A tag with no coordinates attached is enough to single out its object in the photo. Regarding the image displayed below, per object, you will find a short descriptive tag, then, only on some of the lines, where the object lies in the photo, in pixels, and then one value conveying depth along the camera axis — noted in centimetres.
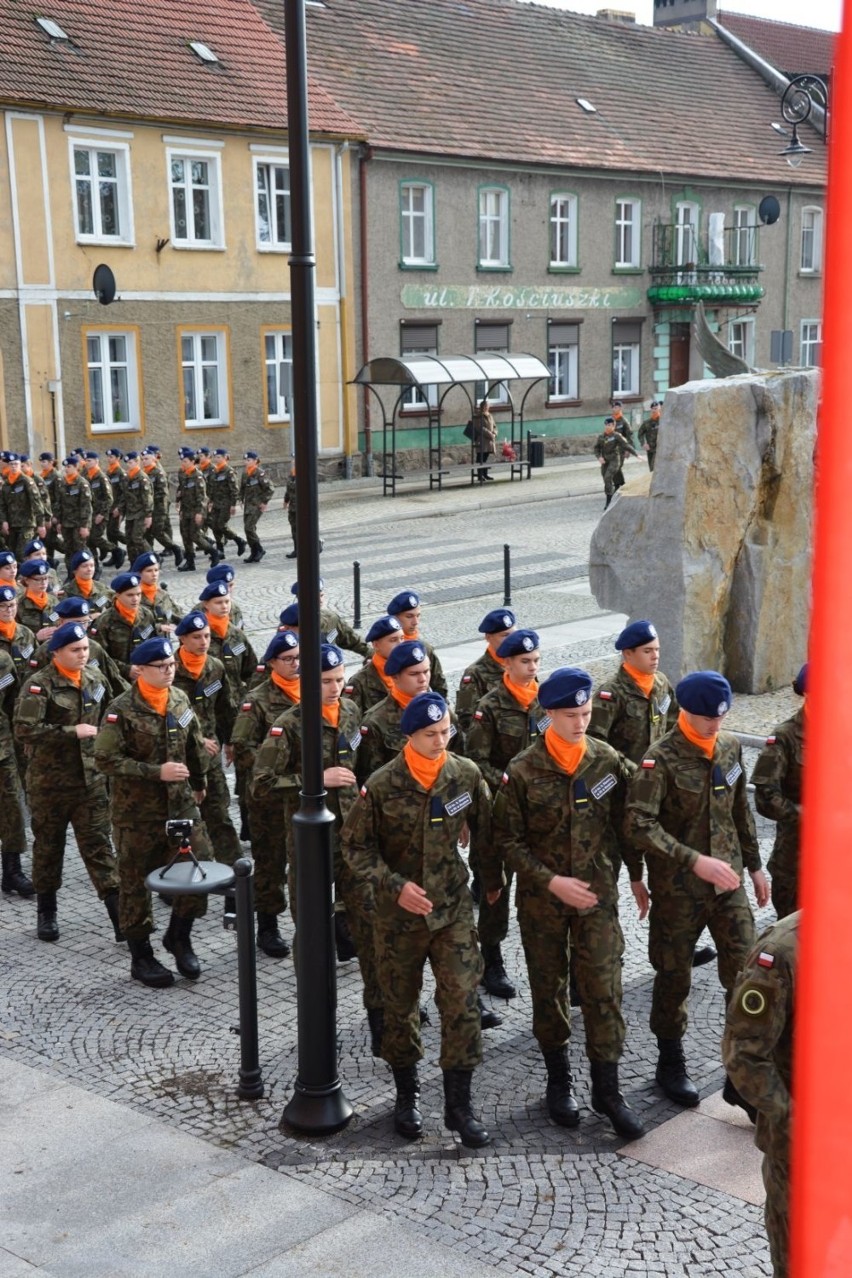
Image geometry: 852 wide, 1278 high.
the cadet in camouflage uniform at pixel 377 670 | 961
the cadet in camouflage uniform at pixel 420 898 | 660
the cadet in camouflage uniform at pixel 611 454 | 2838
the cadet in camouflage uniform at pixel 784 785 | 735
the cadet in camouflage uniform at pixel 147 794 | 842
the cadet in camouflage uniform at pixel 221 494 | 2358
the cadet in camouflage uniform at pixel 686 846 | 687
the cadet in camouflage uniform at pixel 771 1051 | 450
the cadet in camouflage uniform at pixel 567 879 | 663
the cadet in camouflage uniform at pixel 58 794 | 914
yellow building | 2764
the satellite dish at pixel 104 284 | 2631
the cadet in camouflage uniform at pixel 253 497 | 2327
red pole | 140
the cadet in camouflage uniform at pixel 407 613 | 1044
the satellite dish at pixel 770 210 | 4084
